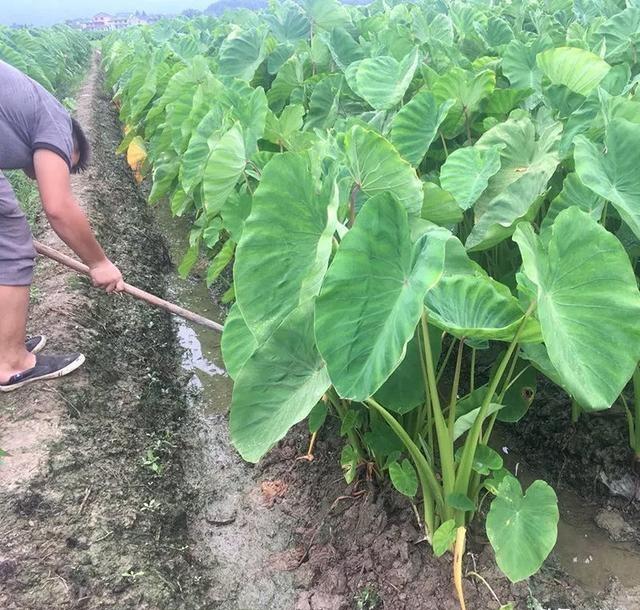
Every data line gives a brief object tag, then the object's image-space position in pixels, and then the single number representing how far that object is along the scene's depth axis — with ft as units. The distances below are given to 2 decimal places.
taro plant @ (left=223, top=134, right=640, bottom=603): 3.14
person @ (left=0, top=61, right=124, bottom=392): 6.15
